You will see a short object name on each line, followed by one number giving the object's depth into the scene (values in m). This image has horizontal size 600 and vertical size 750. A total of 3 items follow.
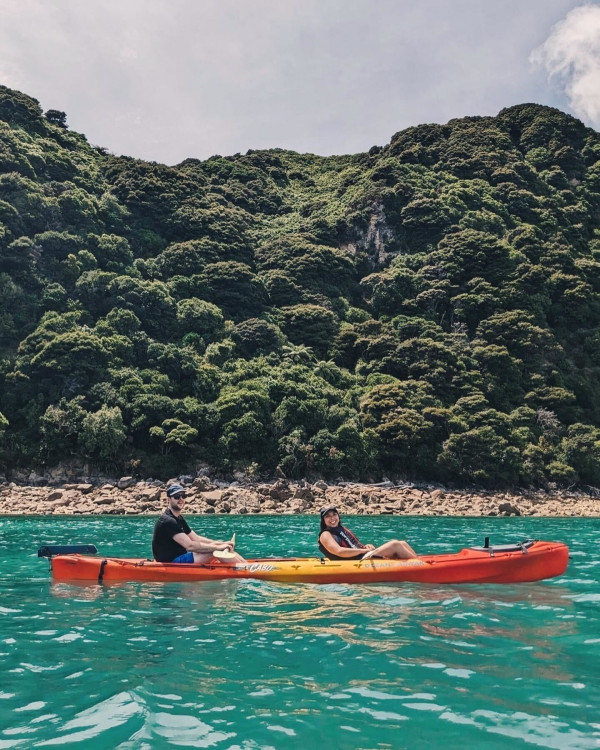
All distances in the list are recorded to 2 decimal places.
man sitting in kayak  9.69
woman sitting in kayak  9.62
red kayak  9.27
